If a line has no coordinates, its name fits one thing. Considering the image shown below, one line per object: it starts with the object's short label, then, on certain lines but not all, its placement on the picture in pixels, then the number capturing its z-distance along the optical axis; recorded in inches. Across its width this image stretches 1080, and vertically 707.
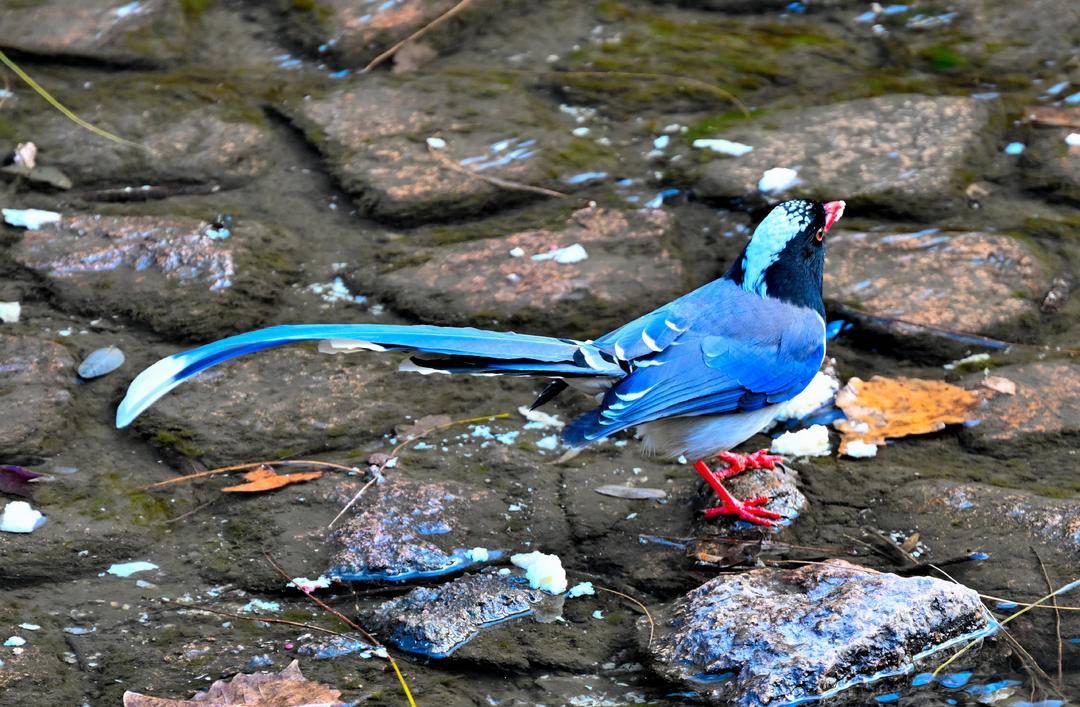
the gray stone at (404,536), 259.1
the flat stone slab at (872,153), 364.5
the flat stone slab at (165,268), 330.6
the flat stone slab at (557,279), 335.0
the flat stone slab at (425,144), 373.7
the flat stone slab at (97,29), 420.2
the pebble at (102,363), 308.5
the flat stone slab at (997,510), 256.1
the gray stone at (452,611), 233.9
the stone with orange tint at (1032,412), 291.7
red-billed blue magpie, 256.8
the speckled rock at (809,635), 219.6
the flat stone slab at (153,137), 380.2
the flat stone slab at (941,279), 328.2
